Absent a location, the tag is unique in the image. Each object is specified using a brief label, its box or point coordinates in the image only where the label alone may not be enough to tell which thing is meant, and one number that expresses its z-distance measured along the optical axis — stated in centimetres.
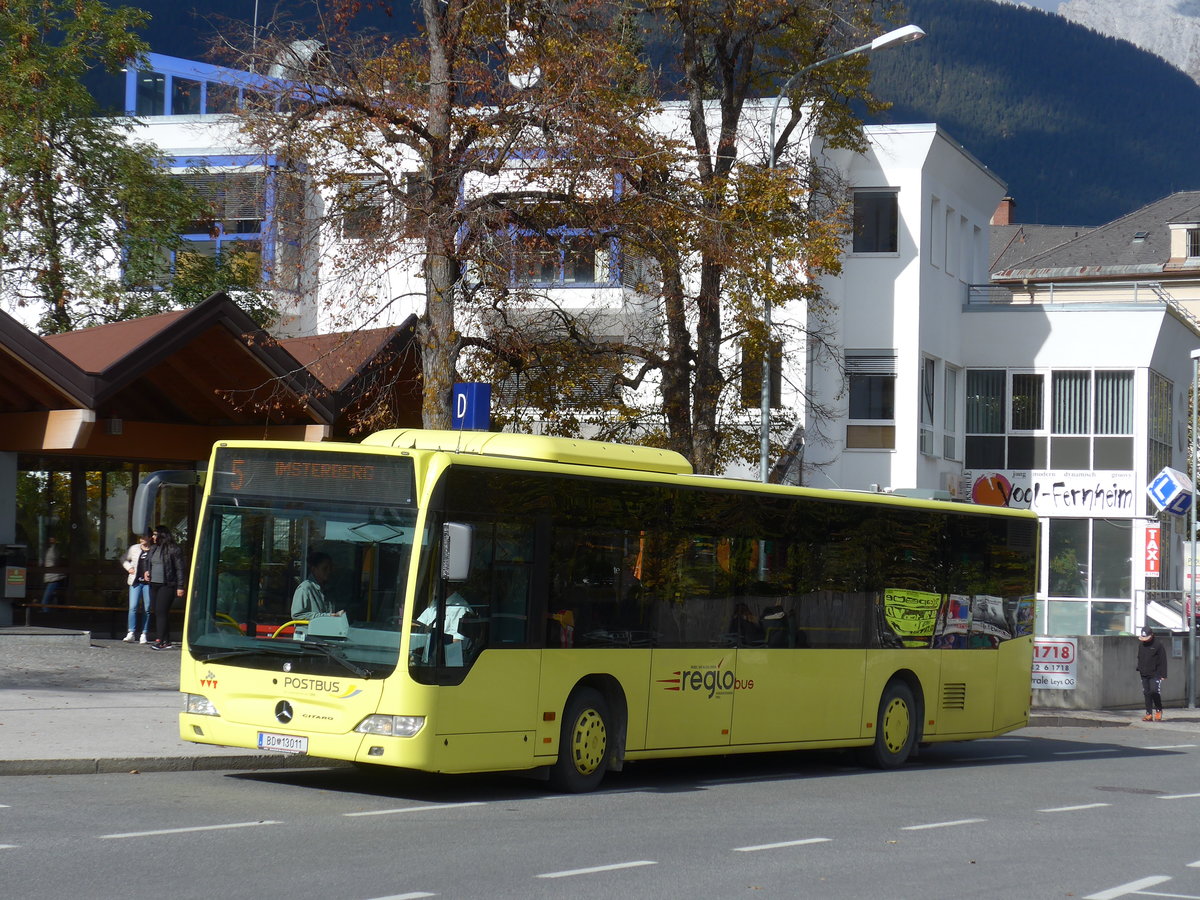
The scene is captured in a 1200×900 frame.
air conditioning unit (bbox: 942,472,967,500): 4178
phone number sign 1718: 2942
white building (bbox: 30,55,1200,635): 3953
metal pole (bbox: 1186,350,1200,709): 3161
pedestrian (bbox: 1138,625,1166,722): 2933
